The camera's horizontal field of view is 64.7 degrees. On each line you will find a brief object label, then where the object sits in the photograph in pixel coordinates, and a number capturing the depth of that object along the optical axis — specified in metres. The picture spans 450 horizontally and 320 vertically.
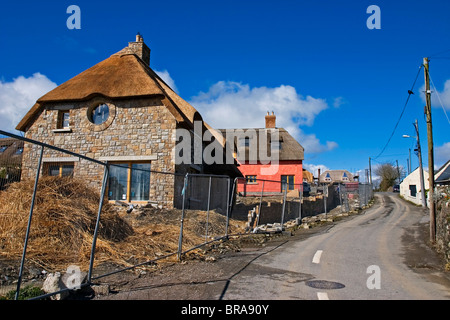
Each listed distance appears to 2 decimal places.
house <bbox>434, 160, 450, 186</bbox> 21.99
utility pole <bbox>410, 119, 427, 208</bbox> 26.00
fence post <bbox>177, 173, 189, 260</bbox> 7.95
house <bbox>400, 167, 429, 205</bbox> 37.38
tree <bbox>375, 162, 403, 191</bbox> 70.06
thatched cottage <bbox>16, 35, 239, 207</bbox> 14.93
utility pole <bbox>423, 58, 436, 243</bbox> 12.24
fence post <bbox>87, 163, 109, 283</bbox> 5.46
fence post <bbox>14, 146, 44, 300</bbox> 4.07
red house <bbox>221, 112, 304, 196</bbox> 35.16
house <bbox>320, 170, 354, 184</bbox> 70.47
